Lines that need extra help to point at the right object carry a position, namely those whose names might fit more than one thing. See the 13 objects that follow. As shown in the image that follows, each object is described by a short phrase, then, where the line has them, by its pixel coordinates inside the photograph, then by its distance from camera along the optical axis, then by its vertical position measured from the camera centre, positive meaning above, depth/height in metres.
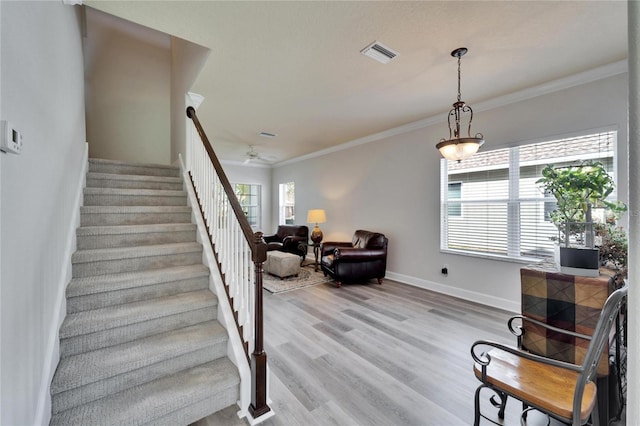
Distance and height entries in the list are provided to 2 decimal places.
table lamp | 6.16 -0.11
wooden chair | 1.15 -0.86
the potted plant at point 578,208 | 1.60 +0.04
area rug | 4.48 -1.20
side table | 5.86 -0.83
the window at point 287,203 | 7.90 +0.33
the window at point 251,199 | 8.13 +0.44
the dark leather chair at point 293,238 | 6.56 -0.62
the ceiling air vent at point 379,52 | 2.42 +1.48
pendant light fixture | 2.54 +0.66
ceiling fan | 6.31 +1.51
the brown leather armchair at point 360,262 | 4.53 -0.82
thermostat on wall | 0.94 +0.27
